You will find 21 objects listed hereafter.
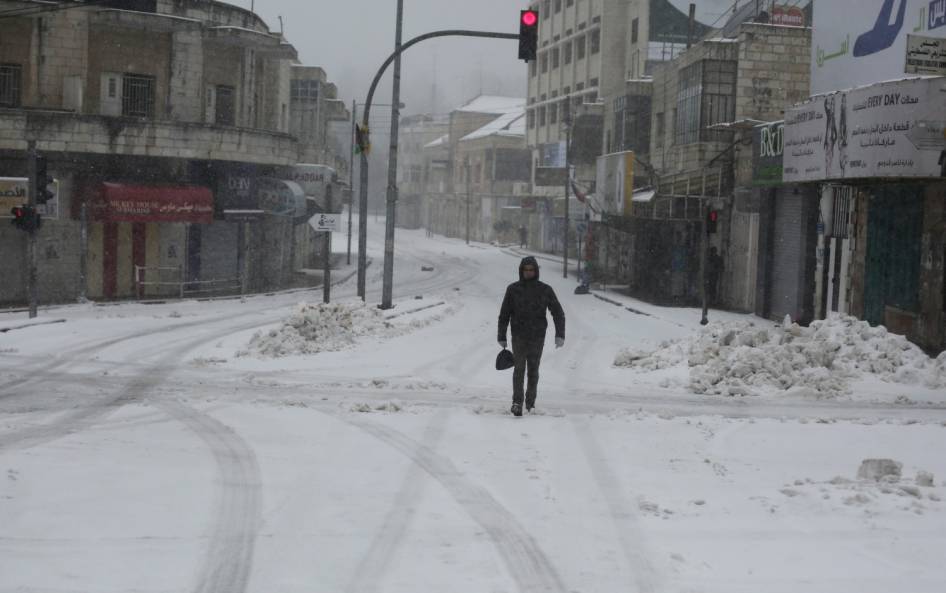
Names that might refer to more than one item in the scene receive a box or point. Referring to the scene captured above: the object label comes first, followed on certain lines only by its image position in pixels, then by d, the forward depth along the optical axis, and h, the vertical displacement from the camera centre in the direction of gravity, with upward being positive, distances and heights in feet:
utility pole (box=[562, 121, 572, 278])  140.15 +8.70
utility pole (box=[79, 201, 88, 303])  98.17 -3.72
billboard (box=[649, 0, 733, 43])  195.93 +41.09
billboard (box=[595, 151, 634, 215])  120.16 +6.70
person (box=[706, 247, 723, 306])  101.24 -3.08
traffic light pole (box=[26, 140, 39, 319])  76.59 -1.15
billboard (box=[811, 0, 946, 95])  61.72 +13.42
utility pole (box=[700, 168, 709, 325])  79.53 -1.81
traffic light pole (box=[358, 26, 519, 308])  69.97 +3.12
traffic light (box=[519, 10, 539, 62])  62.75 +11.91
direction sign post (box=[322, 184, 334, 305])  69.58 -2.92
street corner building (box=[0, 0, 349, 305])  100.94 +7.07
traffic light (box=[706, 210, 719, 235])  78.89 +1.59
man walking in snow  36.60 -2.89
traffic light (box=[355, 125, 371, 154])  73.95 +6.14
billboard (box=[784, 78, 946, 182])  56.44 +6.75
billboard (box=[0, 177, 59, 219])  93.61 +1.93
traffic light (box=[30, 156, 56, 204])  76.23 +2.34
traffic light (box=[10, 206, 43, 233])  76.18 -0.18
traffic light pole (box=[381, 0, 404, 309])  76.08 +2.89
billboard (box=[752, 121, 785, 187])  80.84 +7.12
